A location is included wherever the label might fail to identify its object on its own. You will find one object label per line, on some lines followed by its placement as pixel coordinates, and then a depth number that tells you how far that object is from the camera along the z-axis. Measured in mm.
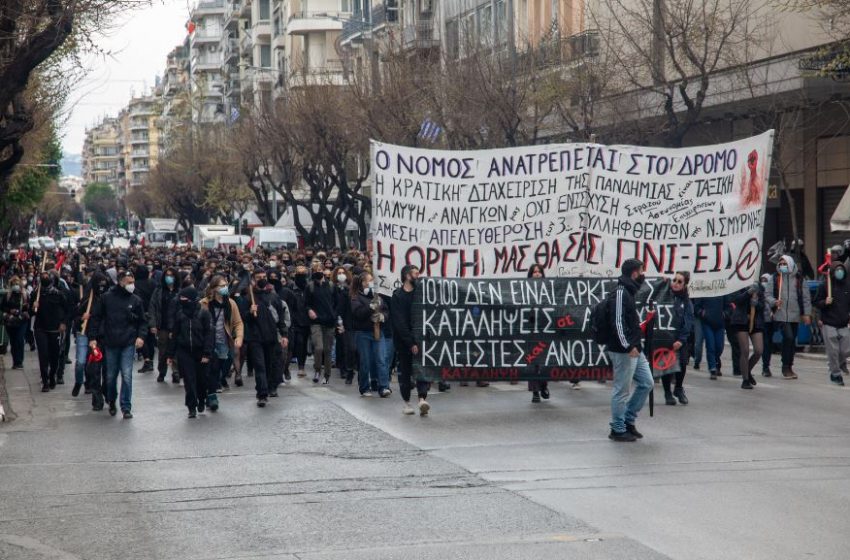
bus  161950
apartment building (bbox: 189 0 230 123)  125912
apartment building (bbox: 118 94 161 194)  193125
